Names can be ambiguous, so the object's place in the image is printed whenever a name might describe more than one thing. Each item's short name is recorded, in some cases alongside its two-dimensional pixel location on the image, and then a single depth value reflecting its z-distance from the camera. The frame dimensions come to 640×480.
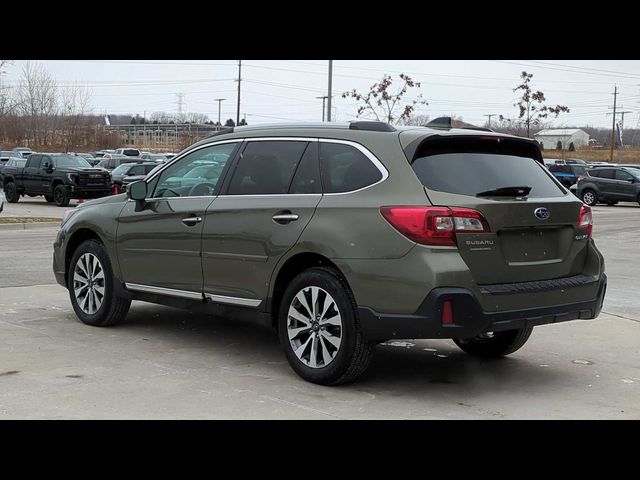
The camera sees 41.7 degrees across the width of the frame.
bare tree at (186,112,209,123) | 135.19
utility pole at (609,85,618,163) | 103.45
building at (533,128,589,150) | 124.75
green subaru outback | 5.46
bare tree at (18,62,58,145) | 71.00
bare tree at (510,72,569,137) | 50.06
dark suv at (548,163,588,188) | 42.62
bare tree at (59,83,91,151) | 84.12
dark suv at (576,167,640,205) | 36.31
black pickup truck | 28.38
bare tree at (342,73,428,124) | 45.44
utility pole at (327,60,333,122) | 31.27
